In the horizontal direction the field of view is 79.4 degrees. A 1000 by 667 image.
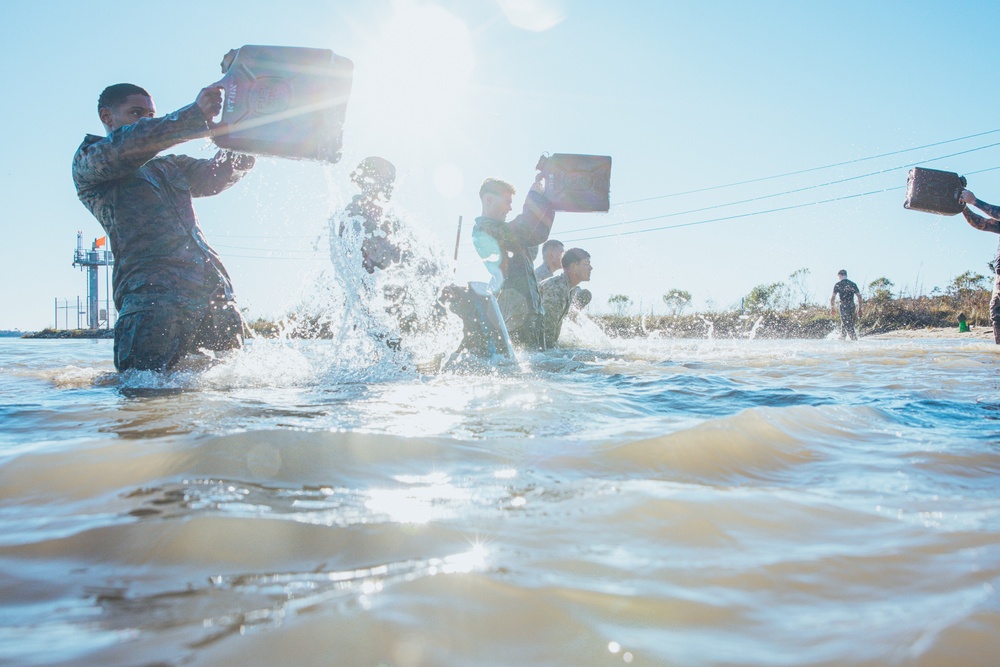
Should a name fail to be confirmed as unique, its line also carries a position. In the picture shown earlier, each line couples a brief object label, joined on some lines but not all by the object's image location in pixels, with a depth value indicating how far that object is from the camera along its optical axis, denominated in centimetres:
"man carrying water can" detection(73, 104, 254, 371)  338
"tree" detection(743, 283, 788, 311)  2342
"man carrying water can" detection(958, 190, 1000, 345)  660
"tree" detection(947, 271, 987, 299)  2007
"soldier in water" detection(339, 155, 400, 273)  522
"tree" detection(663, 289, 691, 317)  2272
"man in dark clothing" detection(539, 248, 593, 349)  722
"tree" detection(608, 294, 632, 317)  2637
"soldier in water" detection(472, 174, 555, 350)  594
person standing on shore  1333
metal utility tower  3597
